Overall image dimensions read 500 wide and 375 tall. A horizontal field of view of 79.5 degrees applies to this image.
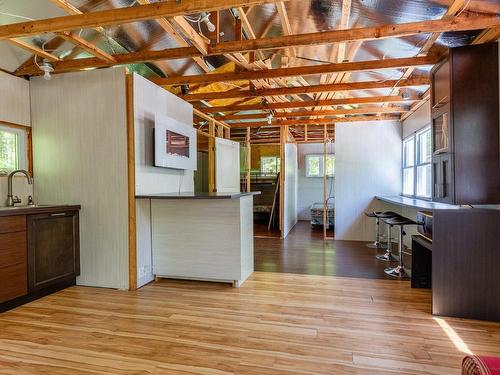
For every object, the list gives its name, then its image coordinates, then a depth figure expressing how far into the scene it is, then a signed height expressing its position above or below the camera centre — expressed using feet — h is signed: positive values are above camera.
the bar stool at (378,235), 16.13 -3.39
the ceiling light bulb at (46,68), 10.09 +3.89
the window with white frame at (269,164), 30.66 +1.78
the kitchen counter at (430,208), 8.84 -0.87
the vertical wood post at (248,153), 21.67 +2.03
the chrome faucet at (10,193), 10.53 -0.32
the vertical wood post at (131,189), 10.68 -0.22
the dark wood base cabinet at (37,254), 8.95 -2.31
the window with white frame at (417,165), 15.87 +0.89
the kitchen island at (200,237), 10.98 -2.08
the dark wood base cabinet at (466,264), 8.42 -2.41
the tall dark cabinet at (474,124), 8.83 +1.63
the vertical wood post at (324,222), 20.37 -2.80
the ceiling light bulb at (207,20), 8.03 +4.39
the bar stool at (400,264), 12.39 -3.56
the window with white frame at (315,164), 29.23 +1.63
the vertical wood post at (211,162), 18.75 +1.22
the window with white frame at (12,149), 10.73 +1.28
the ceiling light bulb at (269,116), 18.07 +3.93
